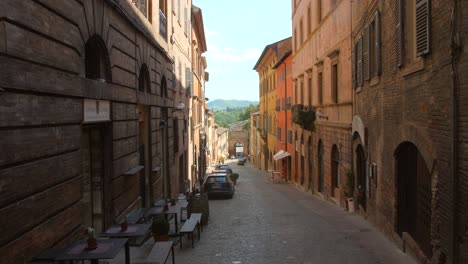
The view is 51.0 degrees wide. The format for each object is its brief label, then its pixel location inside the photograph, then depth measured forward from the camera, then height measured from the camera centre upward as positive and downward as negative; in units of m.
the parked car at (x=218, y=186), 23.05 -2.97
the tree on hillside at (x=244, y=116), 174.40 +2.62
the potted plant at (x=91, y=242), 6.40 -1.54
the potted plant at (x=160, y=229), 10.43 -2.25
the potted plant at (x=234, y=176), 32.44 -3.53
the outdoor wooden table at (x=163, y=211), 11.60 -2.12
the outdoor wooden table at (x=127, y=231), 8.00 -1.81
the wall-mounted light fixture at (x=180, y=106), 18.65 +0.67
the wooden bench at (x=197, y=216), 12.06 -2.37
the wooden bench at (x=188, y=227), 10.68 -2.33
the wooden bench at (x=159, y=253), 7.85 -2.18
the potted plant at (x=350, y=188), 15.99 -2.19
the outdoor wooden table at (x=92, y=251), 6.00 -1.64
